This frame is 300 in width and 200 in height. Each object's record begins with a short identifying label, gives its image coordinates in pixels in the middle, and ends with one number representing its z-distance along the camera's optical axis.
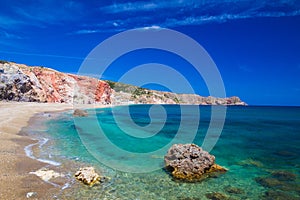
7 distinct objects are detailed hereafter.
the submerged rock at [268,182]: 11.56
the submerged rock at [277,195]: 9.97
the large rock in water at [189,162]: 12.57
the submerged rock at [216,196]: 9.86
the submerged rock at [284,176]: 12.51
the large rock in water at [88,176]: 10.98
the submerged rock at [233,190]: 10.65
